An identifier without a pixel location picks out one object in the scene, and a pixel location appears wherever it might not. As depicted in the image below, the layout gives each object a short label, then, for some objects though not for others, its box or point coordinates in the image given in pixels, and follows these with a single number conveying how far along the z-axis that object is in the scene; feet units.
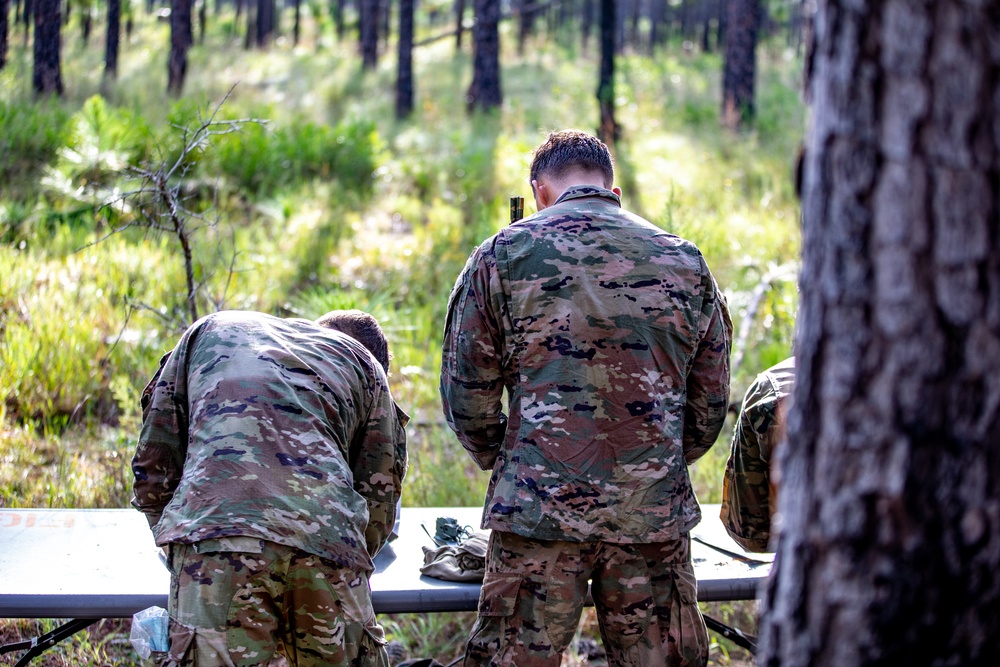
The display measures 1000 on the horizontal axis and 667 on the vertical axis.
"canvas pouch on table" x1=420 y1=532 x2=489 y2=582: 11.66
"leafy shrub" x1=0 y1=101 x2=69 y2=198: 28.02
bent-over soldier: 8.25
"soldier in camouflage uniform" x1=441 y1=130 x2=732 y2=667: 9.18
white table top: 10.81
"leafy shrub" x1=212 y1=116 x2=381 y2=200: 30.66
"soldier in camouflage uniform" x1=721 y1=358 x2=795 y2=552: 10.34
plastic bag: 8.07
